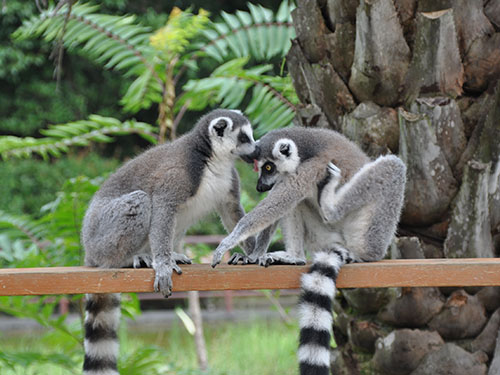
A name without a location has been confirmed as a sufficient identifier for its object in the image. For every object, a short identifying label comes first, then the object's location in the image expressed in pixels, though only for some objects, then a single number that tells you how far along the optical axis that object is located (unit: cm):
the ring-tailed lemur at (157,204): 593
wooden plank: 501
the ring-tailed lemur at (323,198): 563
